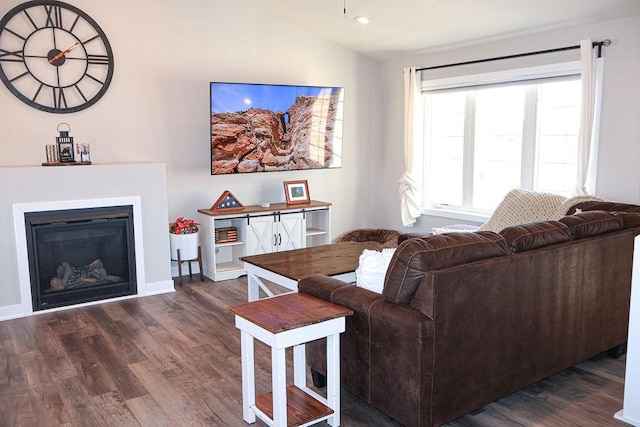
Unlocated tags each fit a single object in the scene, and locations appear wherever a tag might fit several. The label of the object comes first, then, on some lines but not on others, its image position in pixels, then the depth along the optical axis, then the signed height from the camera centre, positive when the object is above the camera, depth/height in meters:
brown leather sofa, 2.54 -0.84
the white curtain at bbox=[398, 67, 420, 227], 6.47 -0.12
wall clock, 4.88 +0.82
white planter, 5.52 -0.96
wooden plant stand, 5.58 -1.17
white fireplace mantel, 4.60 -0.47
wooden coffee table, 3.69 -0.82
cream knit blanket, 4.56 -0.52
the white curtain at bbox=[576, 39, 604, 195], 4.75 +0.28
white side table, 2.54 -0.94
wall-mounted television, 5.59 +0.21
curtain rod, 4.74 +0.88
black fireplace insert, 4.73 -0.94
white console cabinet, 5.73 -0.90
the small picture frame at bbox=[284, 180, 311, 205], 6.29 -0.50
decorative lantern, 4.84 +0.01
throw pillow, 2.89 -0.63
